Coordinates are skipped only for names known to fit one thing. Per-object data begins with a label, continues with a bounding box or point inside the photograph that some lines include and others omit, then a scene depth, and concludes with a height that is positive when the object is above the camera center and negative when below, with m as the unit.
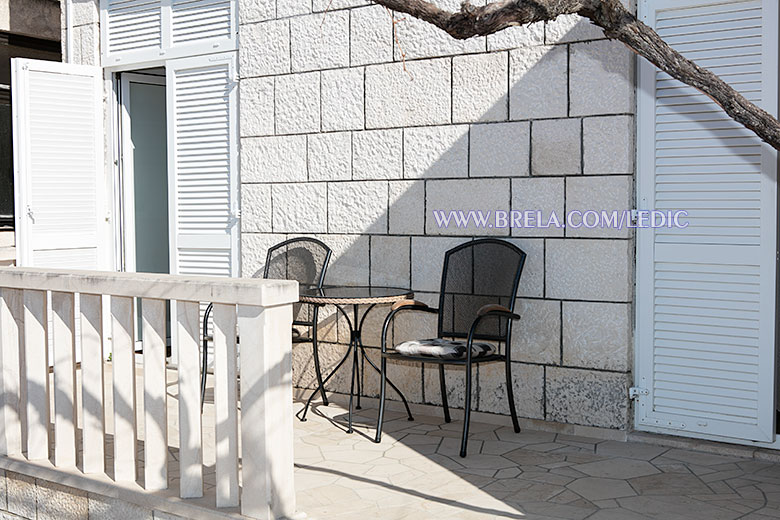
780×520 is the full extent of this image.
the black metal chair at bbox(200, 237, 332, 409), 5.25 -0.31
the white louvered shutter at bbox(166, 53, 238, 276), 5.90 +0.36
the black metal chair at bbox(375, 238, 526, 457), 4.28 -0.49
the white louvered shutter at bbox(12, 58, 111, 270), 6.09 +0.36
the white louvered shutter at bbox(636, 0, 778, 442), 4.08 -0.13
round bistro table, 4.47 -0.44
